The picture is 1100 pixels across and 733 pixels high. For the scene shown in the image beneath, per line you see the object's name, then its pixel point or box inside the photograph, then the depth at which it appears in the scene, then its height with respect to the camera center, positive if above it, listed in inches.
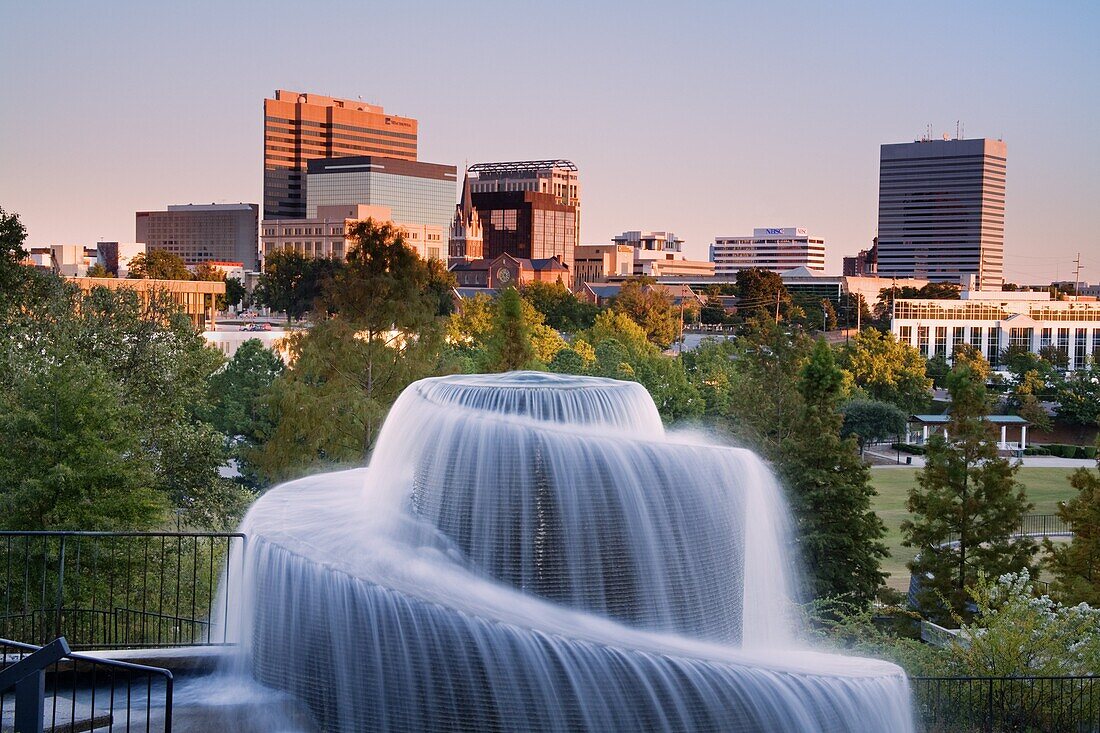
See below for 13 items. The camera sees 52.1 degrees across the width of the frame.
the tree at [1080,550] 804.6 -171.5
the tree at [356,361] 1055.6 -58.7
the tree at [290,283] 4451.3 +72.0
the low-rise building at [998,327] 4055.1 -28.3
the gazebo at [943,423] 2437.3 -246.9
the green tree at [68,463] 668.7 -101.6
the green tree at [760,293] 4503.0 +82.3
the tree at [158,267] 4845.0 +133.1
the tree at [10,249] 1286.9 +52.2
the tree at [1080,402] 2652.6 -192.5
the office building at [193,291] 2727.4 +21.1
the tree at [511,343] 1419.8 -46.1
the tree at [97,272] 4899.1 +111.0
